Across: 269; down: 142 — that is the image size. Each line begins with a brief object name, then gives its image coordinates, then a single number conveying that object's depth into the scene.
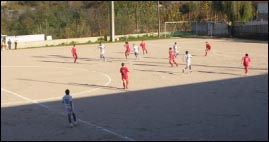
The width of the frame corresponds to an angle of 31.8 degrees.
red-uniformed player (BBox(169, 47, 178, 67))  30.34
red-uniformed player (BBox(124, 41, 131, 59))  35.10
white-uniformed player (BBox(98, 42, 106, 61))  34.37
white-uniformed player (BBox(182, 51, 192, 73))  27.77
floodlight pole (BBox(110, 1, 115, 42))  52.44
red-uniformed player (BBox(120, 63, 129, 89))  22.69
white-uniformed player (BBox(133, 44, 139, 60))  34.08
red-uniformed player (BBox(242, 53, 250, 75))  26.45
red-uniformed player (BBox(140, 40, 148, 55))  38.12
